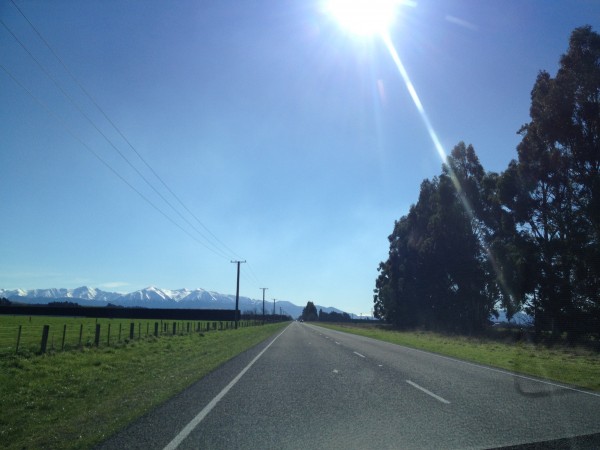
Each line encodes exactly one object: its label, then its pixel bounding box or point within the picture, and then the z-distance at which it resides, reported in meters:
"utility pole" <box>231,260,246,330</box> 73.22
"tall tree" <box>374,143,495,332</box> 51.47
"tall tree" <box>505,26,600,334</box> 30.12
